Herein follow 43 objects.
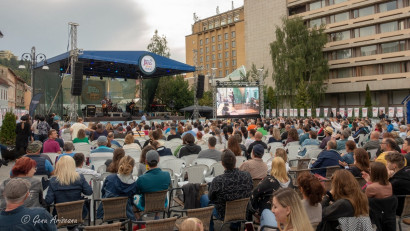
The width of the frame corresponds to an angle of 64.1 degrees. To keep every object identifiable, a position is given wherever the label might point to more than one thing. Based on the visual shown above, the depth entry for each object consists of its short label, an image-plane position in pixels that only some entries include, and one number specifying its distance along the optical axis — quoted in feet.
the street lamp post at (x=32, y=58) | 59.11
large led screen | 82.53
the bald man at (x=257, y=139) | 24.77
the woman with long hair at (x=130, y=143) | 24.95
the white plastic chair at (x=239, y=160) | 20.57
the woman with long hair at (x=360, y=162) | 15.51
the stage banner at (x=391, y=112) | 82.57
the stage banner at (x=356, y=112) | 95.10
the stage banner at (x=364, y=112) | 92.68
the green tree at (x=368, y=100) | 120.47
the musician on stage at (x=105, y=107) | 79.97
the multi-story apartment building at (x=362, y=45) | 122.83
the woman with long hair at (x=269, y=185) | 13.47
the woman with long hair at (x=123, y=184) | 13.98
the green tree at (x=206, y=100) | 154.51
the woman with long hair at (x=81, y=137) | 28.81
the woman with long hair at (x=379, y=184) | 12.02
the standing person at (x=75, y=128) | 34.96
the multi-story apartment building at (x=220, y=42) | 229.86
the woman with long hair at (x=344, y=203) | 9.62
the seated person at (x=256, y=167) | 16.52
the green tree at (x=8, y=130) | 46.34
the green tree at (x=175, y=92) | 138.41
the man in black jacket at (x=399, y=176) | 14.14
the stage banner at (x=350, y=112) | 94.52
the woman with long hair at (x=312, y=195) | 10.00
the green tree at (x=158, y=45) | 139.03
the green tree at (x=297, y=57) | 122.83
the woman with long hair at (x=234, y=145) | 20.85
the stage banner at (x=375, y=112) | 89.72
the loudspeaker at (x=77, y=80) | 58.95
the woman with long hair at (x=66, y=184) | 13.20
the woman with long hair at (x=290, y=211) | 7.30
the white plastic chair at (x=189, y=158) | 21.95
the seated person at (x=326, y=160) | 18.94
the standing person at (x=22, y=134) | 34.99
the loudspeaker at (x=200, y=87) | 81.10
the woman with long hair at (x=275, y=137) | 30.68
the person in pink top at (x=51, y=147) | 23.68
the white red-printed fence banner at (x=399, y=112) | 88.40
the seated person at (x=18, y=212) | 8.16
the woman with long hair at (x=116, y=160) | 15.63
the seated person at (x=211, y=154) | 21.07
